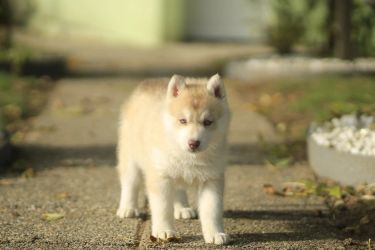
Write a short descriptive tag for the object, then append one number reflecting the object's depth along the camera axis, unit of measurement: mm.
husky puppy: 7583
